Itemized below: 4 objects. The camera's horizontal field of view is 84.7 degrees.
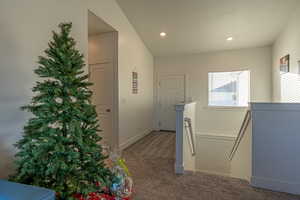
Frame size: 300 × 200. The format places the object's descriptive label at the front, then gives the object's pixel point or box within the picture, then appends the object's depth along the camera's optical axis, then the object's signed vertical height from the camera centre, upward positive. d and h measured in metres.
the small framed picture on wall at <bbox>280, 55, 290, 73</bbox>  3.41 +0.77
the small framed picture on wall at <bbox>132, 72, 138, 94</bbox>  4.21 +0.43
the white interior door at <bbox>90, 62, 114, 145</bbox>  3.54 +0.08
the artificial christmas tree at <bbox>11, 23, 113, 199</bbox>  1.11 -0.27
